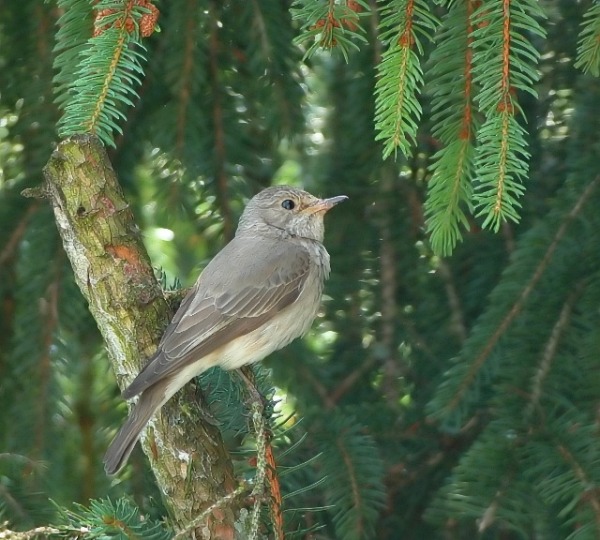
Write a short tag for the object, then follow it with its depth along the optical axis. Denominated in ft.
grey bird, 20.99
